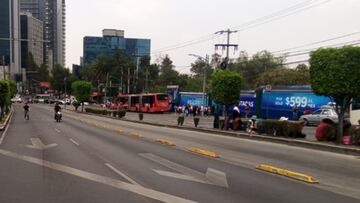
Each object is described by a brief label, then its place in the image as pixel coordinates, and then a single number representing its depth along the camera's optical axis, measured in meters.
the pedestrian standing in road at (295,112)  49.16
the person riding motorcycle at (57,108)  51.06
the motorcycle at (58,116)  50.61
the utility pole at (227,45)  74.69
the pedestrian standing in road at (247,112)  58.38
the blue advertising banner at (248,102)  61.88
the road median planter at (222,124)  36.47
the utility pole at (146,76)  134.20
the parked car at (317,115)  43.83
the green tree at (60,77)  175.88
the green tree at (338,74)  22.84
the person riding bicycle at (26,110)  55.68
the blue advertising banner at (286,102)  51.59
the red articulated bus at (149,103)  84.62
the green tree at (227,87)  36.06
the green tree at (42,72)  189.93
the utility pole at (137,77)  132.75
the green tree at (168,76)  150.00
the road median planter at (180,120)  45.15
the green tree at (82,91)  94.50
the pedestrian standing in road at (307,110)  47.91
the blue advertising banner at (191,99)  82.35
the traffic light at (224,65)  59.58
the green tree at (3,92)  46.84
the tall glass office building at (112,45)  149.75
